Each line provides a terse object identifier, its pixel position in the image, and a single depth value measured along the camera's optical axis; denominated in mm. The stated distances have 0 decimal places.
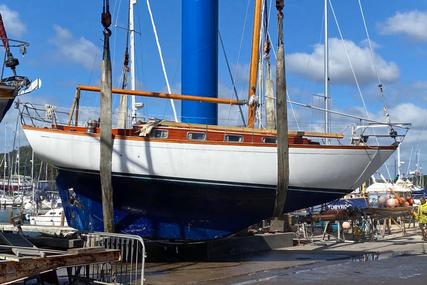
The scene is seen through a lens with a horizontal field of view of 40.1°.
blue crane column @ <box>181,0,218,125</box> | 17016
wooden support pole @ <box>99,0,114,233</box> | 11500
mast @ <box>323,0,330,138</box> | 24625
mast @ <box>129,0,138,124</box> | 21503
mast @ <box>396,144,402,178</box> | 51150
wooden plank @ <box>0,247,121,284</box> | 6695
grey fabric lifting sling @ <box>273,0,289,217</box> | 11631
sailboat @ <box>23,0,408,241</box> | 13680
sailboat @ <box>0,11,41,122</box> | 10016
